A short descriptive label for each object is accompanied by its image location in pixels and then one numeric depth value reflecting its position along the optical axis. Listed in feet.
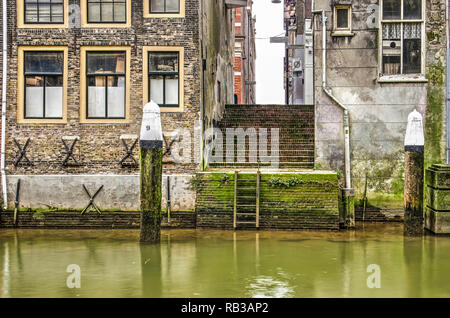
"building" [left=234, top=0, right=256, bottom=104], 126.31
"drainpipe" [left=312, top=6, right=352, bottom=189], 59.57
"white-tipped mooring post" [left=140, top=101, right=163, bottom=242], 46.21
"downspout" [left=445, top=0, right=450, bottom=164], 59.11
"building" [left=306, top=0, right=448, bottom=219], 59.82
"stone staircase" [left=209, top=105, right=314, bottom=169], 62.34
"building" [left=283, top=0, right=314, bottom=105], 94.79
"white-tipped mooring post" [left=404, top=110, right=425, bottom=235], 48.06
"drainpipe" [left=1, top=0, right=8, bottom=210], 57.41
